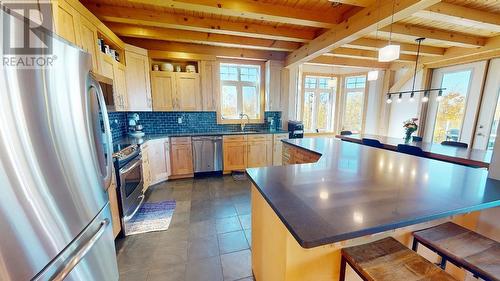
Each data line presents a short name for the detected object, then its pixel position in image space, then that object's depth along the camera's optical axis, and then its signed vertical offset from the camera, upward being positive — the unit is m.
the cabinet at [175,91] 3.85 +0.37
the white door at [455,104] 3.85 +0.19
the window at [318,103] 5.71 +0.24
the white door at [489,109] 3.56 +0.07
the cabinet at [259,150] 4.28 -0.87
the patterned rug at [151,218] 2.33 -1.40
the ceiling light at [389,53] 2.13 +0.64
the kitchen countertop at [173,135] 3.02 -0.49
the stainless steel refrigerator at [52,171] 0.72 -0.28
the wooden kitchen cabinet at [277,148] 4.42 -0.84
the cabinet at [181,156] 3.88 -0.93
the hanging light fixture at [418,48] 3.34 +1.23
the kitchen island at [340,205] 0.87 -0.48
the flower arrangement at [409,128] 3.51 -0.28
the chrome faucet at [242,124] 4.60 -0.32
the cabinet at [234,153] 4.13 -0.90
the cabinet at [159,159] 3.52 -0.92
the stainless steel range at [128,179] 2.14 -0.84
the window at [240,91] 4.48 +0.44
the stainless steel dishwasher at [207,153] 3.98 -0.88
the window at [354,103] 5.66 +0.25
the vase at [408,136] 3.57 -0.43
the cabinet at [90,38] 2.14 +0.80
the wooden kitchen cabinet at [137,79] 3.41 +0.53
